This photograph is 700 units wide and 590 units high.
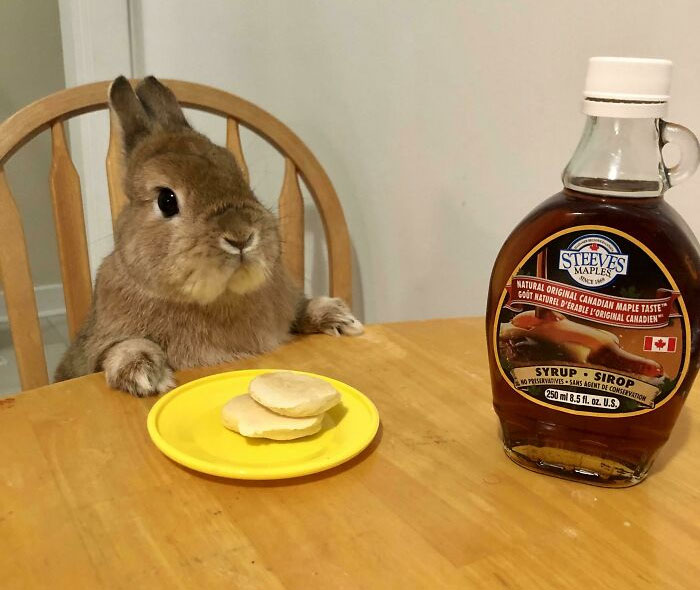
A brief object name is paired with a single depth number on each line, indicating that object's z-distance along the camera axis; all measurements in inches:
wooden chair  44.3
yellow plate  24.1
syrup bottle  22.0
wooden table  20.0
